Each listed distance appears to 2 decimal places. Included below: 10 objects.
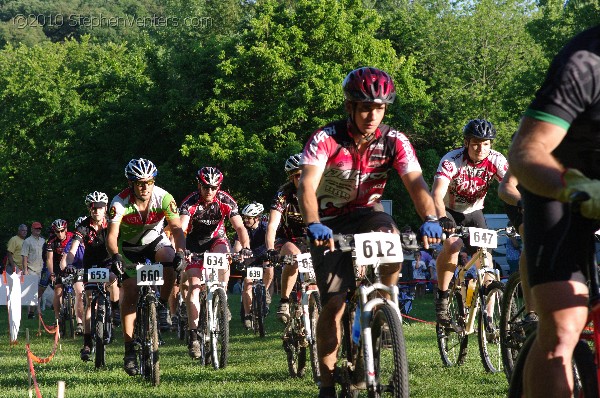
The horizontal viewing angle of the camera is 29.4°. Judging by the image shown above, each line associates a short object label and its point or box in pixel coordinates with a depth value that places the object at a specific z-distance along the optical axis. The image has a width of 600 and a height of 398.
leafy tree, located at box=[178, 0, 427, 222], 44.56
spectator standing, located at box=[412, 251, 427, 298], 25.75
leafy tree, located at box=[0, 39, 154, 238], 48.47
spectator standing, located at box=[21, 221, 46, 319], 24.67
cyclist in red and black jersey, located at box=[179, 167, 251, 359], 11.92
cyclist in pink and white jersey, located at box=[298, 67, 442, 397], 6.77
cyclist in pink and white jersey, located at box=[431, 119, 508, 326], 9.84
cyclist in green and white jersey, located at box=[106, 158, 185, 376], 10.33
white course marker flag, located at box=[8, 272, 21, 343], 14.72
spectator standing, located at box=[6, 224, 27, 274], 26.08
